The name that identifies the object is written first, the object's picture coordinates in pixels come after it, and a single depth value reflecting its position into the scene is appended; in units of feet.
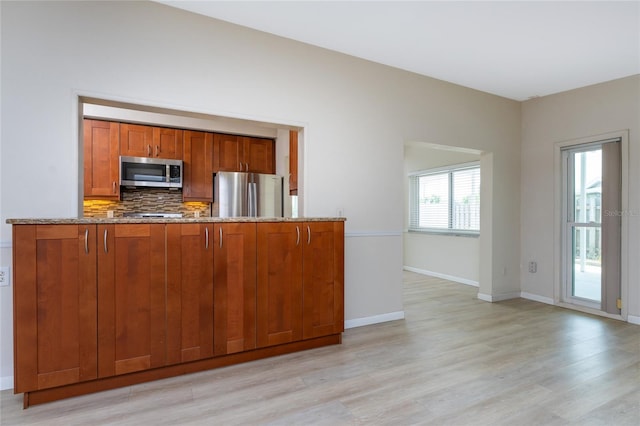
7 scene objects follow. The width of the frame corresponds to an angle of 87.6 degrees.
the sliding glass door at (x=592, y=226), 12.48
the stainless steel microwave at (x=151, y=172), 14.07
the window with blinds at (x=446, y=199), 18.53
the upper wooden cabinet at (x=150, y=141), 14.35
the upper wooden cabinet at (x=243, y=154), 16.20
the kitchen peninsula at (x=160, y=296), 6.37
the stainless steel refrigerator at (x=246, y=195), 15.69
